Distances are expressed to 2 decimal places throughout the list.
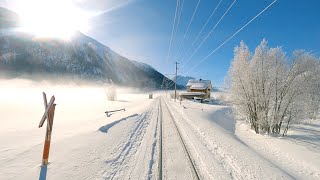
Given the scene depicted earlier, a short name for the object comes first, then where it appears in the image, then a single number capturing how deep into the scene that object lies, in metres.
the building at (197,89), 39.23
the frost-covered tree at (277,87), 9.70
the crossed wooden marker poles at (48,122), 3.95
